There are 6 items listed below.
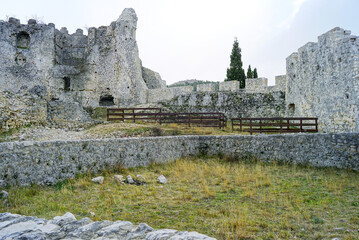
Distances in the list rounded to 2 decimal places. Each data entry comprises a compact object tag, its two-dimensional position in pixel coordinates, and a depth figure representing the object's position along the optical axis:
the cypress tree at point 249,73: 36.67
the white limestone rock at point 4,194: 7.00
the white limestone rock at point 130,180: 9.61
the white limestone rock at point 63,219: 4.38
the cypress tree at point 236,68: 36.41
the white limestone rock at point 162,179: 10.00
